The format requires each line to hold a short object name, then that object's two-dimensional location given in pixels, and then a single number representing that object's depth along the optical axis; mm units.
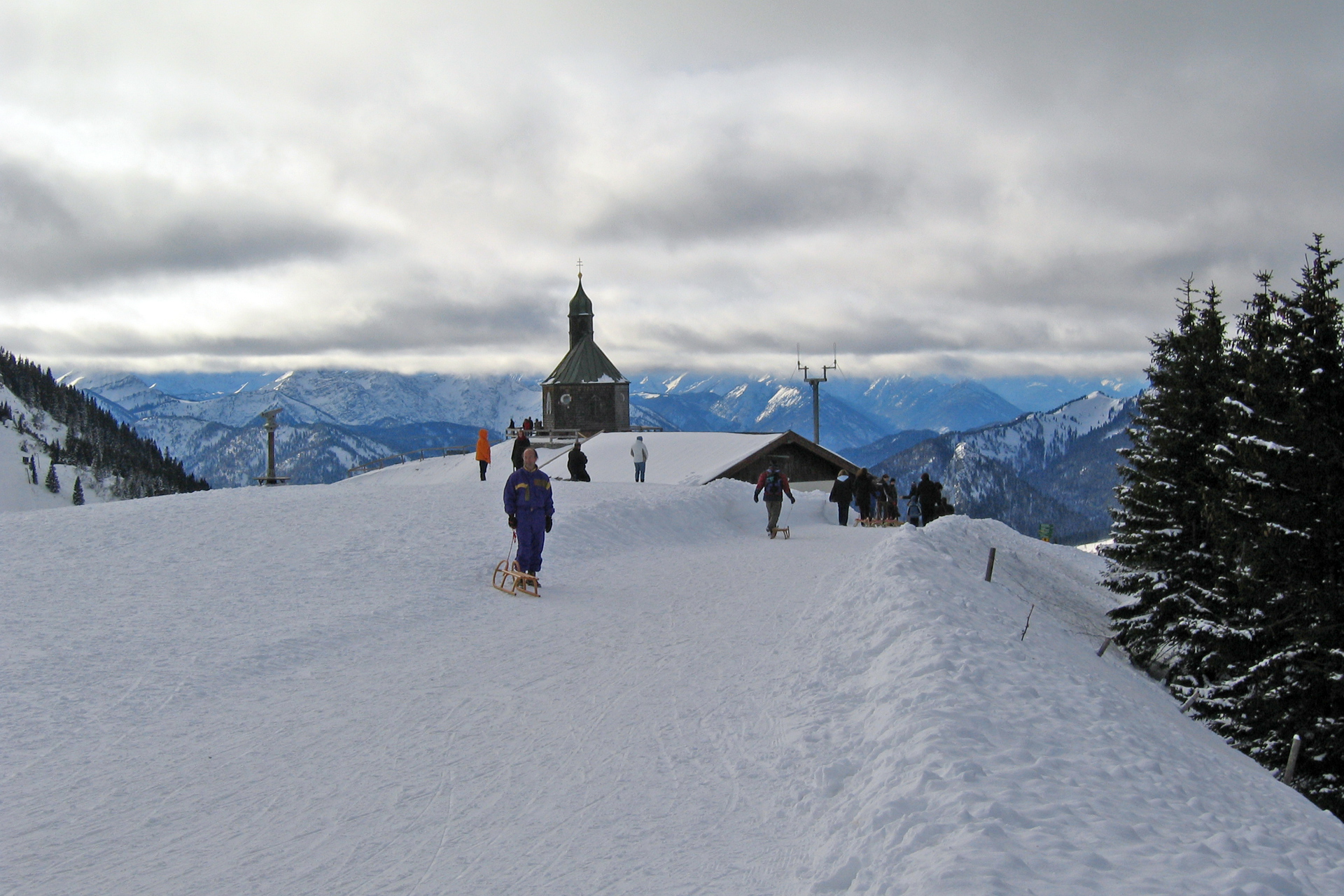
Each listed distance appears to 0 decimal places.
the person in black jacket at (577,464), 26047
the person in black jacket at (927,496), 27016
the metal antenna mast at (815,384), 51094
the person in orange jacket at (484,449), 27422
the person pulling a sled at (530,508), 13773
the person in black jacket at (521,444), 21489
